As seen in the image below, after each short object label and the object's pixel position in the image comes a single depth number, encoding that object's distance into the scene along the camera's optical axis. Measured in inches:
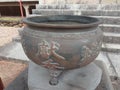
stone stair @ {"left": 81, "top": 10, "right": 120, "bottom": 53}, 76.6
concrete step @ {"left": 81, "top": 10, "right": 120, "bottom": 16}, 87.5
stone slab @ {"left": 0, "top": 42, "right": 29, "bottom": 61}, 75.1
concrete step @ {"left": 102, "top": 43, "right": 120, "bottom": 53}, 74.4
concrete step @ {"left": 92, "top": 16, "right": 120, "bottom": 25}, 84.8
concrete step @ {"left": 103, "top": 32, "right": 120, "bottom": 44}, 78.7
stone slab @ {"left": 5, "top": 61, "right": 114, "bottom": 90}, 38.3
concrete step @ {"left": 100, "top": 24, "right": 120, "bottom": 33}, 82.4
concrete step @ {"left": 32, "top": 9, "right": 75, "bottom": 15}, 92.2
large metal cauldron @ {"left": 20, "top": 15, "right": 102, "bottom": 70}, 27.5
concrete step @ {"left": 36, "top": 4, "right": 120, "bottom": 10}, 89.4
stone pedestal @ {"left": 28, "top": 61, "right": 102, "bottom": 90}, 34.7
